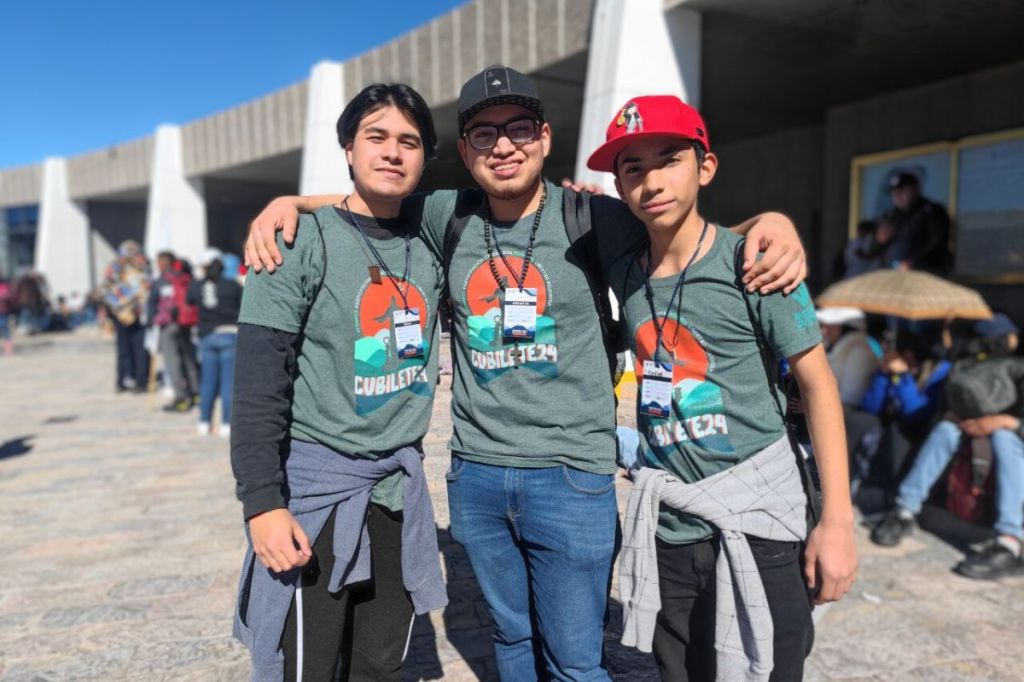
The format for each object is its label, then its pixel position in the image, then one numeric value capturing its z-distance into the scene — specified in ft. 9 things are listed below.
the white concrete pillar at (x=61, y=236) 79.51
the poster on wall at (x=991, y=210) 24.75
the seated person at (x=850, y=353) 16.31
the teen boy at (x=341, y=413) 5.48
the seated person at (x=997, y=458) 12.39
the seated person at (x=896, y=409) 15.25
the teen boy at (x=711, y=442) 5.33
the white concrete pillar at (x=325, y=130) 37.42
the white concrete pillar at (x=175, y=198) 56.44
